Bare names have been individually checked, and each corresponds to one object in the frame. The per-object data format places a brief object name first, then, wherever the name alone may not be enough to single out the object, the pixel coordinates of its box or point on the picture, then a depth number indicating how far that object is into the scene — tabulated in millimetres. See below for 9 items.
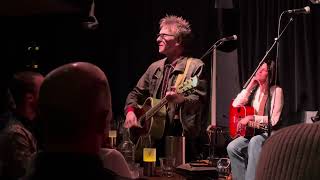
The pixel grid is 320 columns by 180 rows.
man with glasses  4273
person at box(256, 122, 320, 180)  1167
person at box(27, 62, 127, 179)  1261
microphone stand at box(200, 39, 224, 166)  5267
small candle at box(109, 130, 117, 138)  4478
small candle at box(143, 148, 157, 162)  3766
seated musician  4734
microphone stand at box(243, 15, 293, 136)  4051
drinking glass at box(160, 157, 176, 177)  3797
